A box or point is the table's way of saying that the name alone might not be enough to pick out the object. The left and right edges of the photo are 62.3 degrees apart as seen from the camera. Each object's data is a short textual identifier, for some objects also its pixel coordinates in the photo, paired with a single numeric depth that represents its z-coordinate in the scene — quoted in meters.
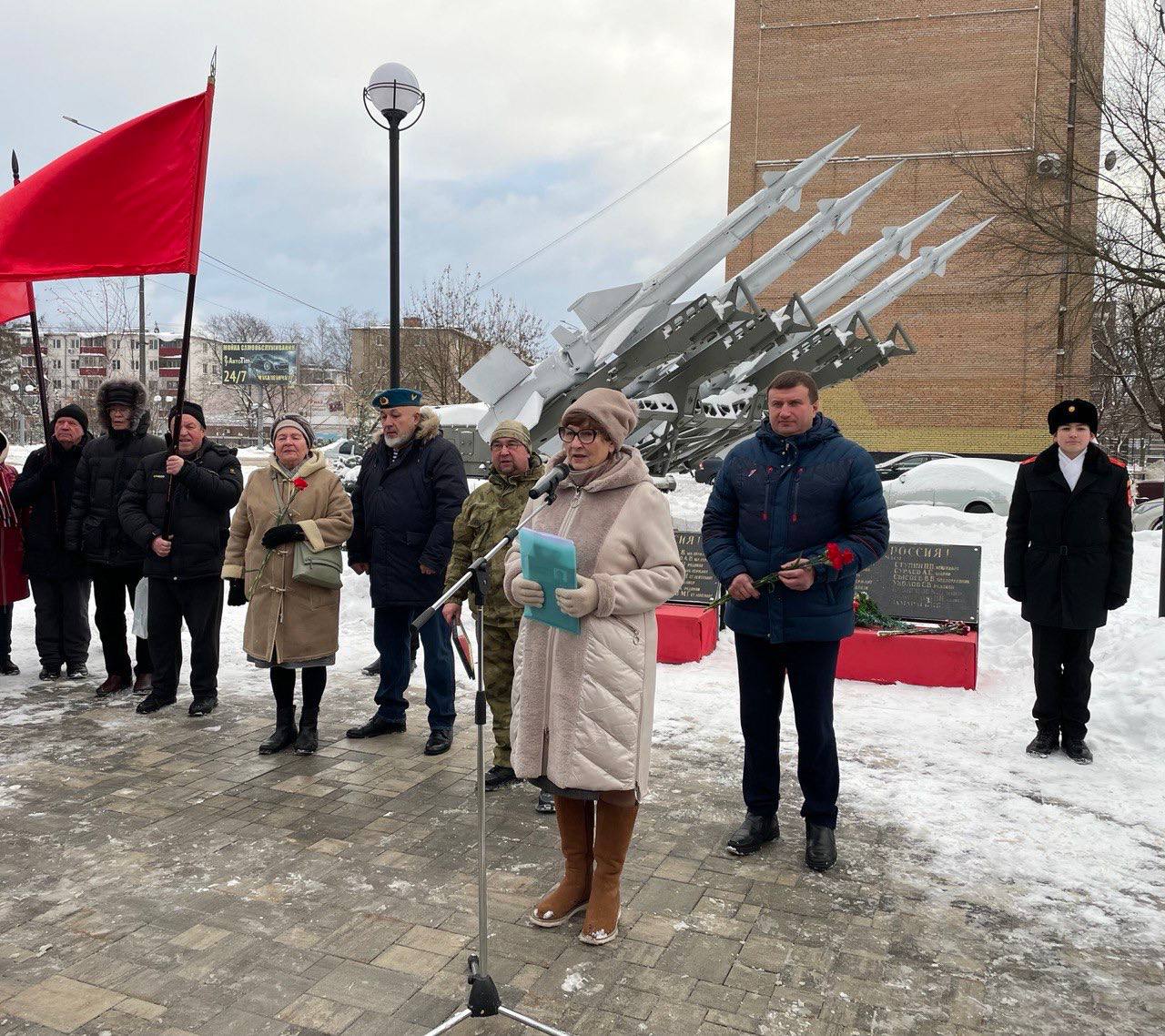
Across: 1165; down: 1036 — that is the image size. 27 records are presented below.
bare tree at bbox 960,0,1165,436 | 12.10
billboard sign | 58.59
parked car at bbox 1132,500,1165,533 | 17.94
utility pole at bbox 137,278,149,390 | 19.59
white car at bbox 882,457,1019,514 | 19.31
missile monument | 17.73
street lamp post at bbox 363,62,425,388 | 8.39
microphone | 3.28
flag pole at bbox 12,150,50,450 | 6.25
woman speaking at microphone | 3.32
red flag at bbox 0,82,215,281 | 5.71
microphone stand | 2.82
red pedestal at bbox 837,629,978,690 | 6.93
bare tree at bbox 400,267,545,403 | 30.53
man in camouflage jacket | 5.00
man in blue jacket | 4.07
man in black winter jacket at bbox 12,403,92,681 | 7.11
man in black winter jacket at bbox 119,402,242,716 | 6.27
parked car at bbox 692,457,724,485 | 28.97
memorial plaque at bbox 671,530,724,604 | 8.07
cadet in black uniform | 5.38
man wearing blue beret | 5.56
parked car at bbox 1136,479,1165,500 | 27.02
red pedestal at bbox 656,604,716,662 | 7.62
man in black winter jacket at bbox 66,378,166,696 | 6.73
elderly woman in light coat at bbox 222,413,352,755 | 5.48
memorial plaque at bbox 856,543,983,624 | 7.44
